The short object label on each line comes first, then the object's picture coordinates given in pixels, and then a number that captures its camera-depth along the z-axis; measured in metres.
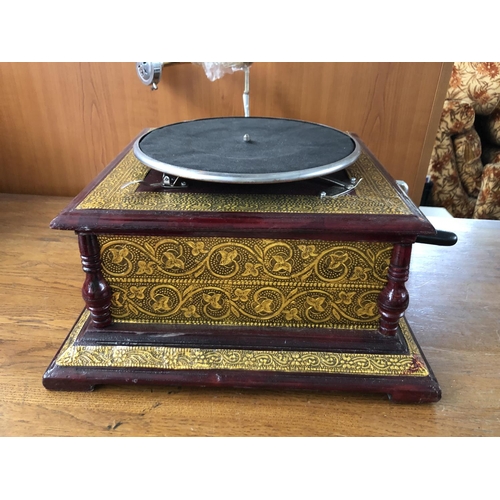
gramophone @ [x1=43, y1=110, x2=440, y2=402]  0.72
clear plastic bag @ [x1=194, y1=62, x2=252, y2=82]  1.21
